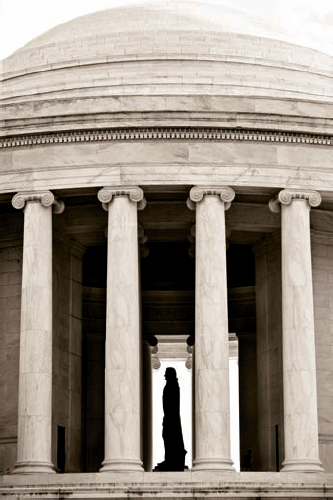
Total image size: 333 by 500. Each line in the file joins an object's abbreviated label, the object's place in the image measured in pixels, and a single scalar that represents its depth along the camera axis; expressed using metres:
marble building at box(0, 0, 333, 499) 70.88
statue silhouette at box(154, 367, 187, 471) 83.19
